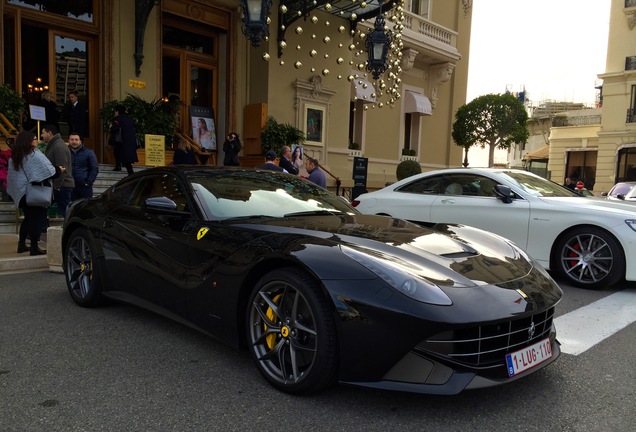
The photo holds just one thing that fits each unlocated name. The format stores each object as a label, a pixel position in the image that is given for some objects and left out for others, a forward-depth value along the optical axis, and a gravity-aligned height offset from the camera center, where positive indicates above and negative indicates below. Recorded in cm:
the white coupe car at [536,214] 554 -67
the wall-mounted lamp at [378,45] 1241 +276
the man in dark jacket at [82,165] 792 -29
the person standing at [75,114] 1122 +73
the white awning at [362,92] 1859 +242
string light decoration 1271 +355
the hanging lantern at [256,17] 1044 +285
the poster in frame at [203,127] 1416 +69
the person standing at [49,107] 1093 +84
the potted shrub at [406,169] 1850 -42
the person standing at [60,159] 740 -19
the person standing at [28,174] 653 -37
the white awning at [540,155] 4473 +65
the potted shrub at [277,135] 1386 +50
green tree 2370 +190
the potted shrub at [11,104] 996 +81
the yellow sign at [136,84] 1226 +159
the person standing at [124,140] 1060 +17
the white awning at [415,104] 2164 +236
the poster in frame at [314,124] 1534 +94
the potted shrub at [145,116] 1159 +78
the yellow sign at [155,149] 1172 +0
